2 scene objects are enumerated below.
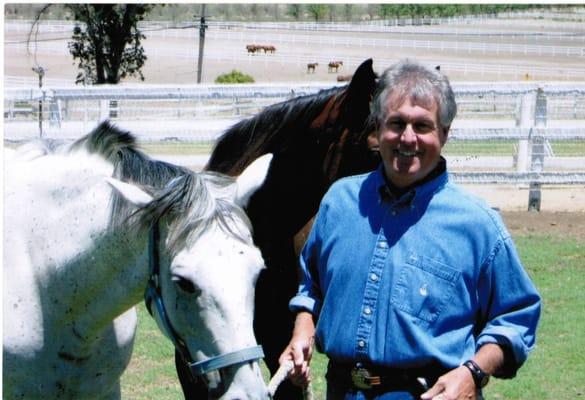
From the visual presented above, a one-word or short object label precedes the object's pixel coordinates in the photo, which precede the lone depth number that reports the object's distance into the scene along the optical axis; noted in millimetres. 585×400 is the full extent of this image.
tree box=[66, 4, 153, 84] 27125
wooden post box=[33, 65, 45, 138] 12827
